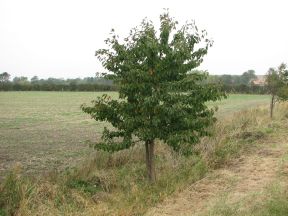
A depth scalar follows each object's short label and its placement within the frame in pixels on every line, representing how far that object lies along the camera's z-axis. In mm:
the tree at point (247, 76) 90649
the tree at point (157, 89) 6102
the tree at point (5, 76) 95482
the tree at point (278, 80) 17604
